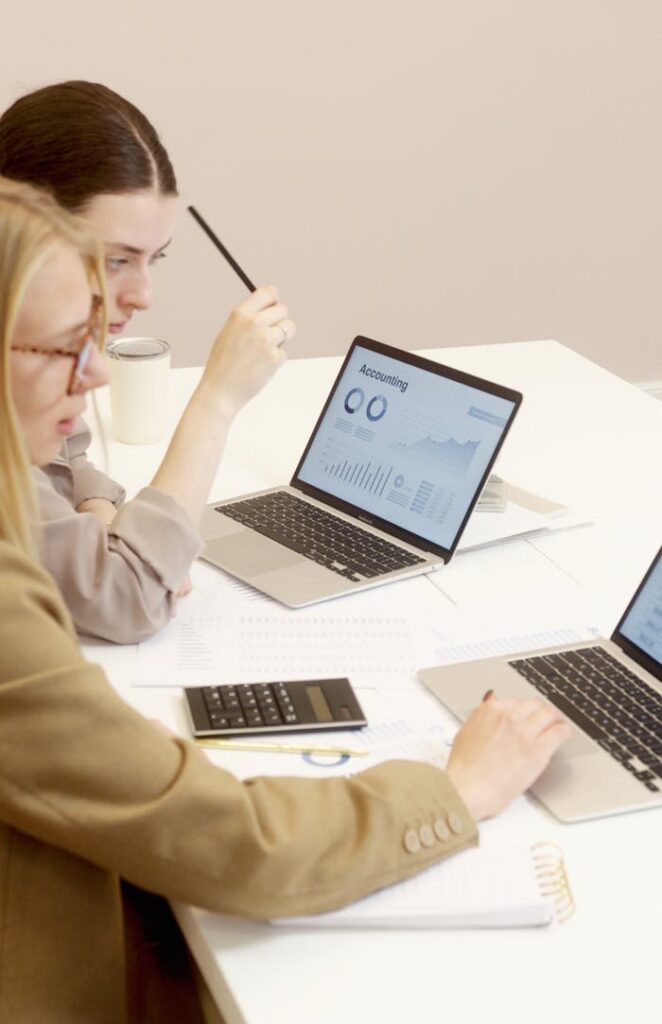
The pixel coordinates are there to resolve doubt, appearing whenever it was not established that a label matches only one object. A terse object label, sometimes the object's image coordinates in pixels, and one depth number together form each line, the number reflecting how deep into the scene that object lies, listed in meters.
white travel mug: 1.83
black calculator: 1.15
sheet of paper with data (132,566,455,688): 1.28
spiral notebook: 0.93
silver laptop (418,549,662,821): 1.08
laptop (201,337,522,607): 1.49
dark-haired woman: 1.30
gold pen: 1.13
